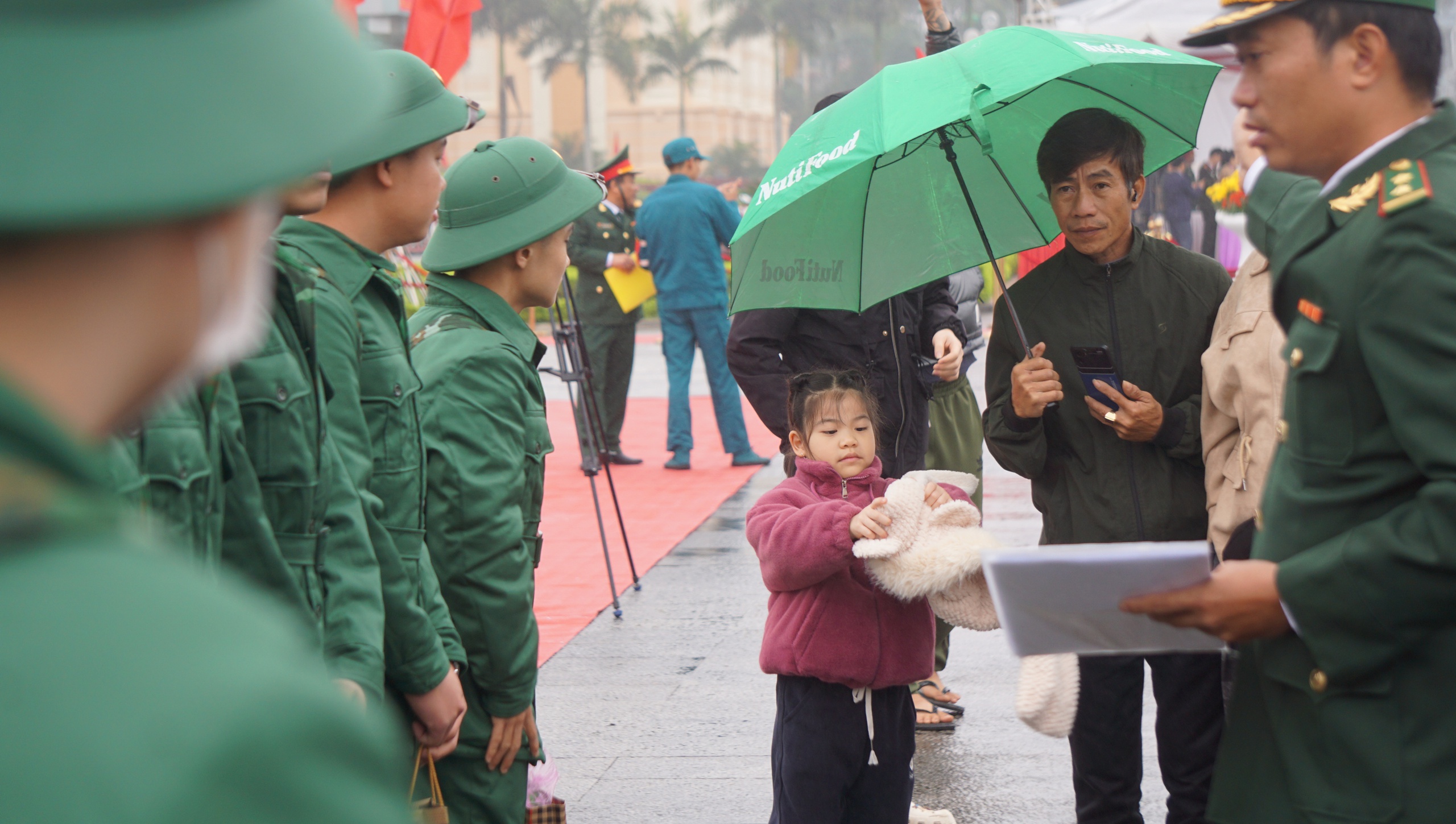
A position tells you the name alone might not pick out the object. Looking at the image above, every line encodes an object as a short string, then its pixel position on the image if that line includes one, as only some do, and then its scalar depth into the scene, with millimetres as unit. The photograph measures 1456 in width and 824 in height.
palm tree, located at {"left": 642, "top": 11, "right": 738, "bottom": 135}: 71938
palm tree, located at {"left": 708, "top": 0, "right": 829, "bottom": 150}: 73625
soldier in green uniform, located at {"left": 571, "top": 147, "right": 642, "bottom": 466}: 10805
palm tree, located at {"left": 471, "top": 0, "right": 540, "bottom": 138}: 68500
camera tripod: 6766
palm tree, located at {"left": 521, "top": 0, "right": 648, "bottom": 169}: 70250
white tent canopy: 14594
